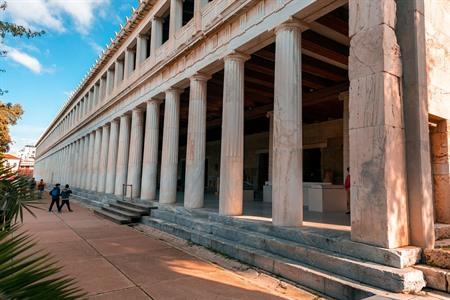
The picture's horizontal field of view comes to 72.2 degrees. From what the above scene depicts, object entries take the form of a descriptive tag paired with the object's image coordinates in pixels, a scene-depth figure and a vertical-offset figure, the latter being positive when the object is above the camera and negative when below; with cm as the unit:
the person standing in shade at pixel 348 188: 950 -6
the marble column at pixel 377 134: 511 +91
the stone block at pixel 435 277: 440 -129
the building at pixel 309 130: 520 +148
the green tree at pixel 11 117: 2533 +599
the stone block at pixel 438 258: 464 -106
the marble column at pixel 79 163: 2823 +155
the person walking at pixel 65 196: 1630 -87
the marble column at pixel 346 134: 1170 +197
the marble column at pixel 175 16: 1312 +712
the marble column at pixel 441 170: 675 +40
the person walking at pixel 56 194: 1619 -76
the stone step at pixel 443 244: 523 -98
